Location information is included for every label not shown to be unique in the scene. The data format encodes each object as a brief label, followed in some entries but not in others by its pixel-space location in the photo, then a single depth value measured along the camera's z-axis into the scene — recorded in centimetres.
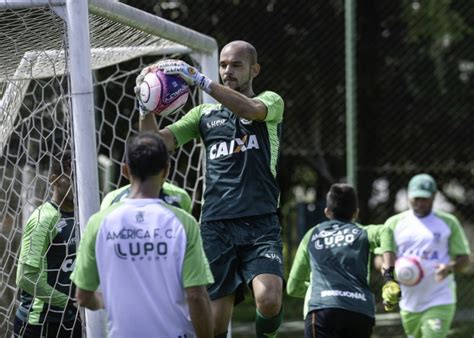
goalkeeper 1118
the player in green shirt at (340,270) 1302
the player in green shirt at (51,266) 1202
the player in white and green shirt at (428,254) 1639
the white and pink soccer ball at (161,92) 1044
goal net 1153
